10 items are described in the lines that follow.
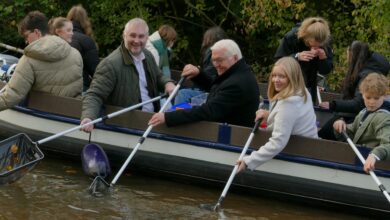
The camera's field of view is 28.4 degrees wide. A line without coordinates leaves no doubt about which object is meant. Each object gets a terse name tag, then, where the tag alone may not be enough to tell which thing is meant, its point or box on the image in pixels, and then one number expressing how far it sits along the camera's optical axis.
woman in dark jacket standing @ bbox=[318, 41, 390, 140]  7.64
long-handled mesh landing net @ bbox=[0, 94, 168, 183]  6.88
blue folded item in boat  7.80
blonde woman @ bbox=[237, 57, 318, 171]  6.71
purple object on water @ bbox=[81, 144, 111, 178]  7.23
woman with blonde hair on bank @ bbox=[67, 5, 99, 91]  8.84
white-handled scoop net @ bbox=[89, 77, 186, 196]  6.98
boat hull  6.80
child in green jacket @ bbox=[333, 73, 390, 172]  6.46
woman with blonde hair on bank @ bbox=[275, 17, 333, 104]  7.83
